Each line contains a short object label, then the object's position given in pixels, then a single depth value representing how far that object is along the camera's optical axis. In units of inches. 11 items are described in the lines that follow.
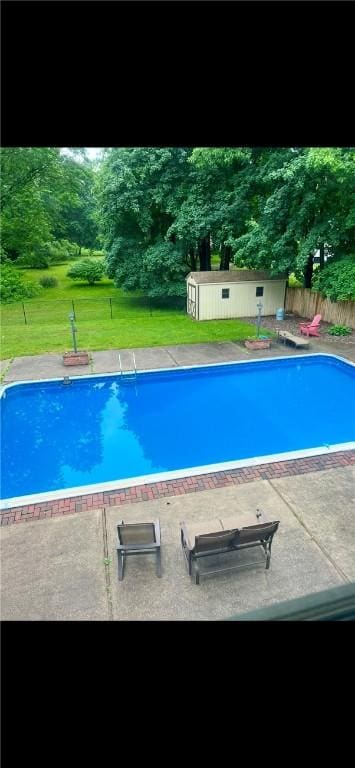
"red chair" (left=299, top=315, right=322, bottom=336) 624.1
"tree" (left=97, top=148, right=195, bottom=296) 742.5
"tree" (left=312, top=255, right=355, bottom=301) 585.0
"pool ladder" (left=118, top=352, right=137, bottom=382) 494.8
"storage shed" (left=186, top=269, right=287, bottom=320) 729.6
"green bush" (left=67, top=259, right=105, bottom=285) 1224.2
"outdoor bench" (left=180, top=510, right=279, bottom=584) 201.6
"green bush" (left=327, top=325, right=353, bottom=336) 633.6
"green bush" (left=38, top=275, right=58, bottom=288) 1191.1
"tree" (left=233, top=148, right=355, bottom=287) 570.9
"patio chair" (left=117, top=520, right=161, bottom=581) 204.8
